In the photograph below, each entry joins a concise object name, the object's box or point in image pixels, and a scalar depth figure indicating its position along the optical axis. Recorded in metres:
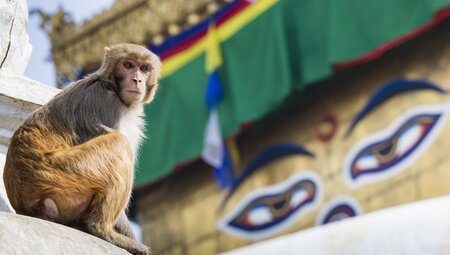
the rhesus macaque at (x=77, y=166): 6.89
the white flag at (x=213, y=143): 24.00
